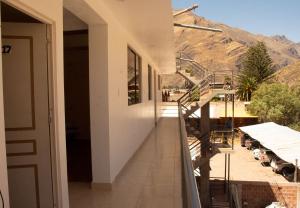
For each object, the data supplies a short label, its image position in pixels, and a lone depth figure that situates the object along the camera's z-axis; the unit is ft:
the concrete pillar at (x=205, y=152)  23.78
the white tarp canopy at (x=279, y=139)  28.89
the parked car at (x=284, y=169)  34.93
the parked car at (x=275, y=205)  24.10
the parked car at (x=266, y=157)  40.75
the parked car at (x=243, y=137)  52.78
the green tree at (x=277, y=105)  57.86
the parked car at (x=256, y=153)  43.82
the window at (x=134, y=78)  14.99
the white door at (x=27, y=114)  6.60
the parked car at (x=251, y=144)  49.35
